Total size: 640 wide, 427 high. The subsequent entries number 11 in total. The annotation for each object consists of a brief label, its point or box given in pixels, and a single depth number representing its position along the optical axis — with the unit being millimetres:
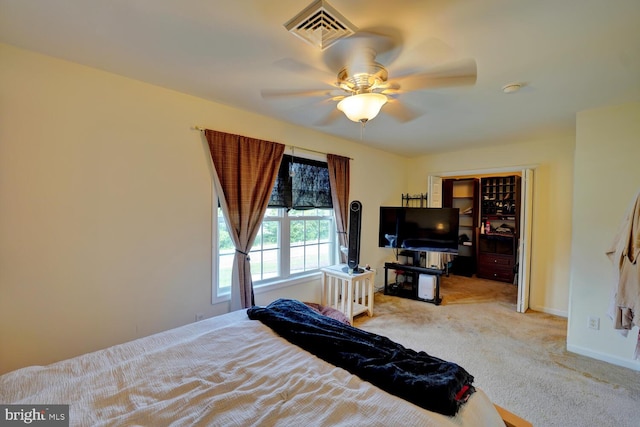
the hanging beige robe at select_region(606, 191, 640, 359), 2031
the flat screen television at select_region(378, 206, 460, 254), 4039
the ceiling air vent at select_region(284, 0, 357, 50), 1226
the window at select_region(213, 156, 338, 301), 2777
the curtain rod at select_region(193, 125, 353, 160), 2498
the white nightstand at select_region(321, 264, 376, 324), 3256
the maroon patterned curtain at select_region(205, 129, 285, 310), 2594
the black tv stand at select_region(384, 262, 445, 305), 3954
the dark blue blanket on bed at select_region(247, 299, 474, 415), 1123
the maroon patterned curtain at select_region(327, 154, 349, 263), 3648
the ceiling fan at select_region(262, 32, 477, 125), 1578
